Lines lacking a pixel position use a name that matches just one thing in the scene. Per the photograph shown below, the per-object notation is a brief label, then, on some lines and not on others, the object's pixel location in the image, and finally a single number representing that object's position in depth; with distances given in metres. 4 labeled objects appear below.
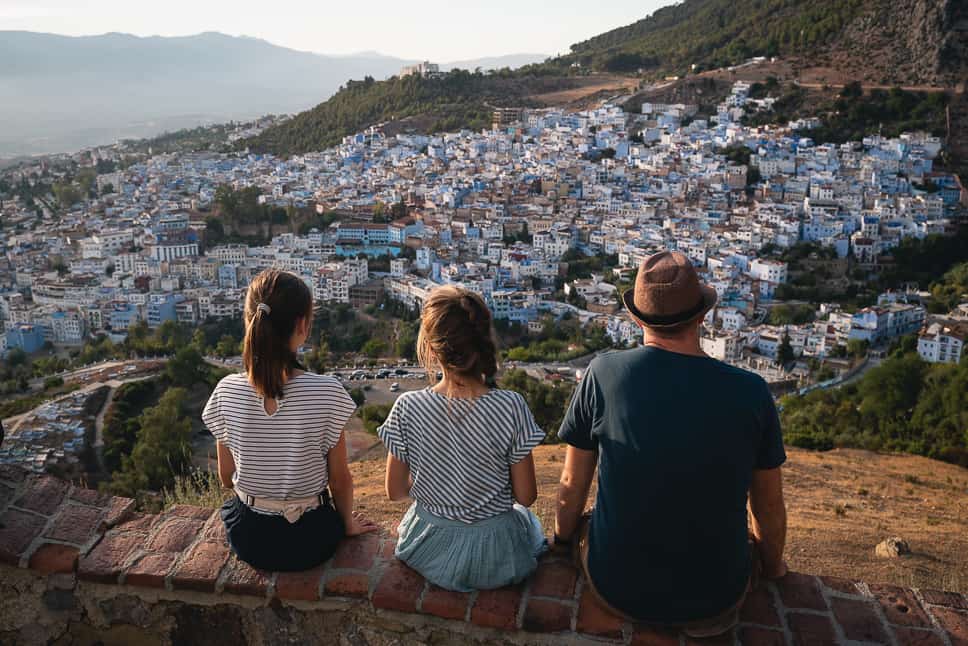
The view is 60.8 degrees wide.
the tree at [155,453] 10.30
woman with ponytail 1.60
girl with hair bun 1.53
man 1.41
